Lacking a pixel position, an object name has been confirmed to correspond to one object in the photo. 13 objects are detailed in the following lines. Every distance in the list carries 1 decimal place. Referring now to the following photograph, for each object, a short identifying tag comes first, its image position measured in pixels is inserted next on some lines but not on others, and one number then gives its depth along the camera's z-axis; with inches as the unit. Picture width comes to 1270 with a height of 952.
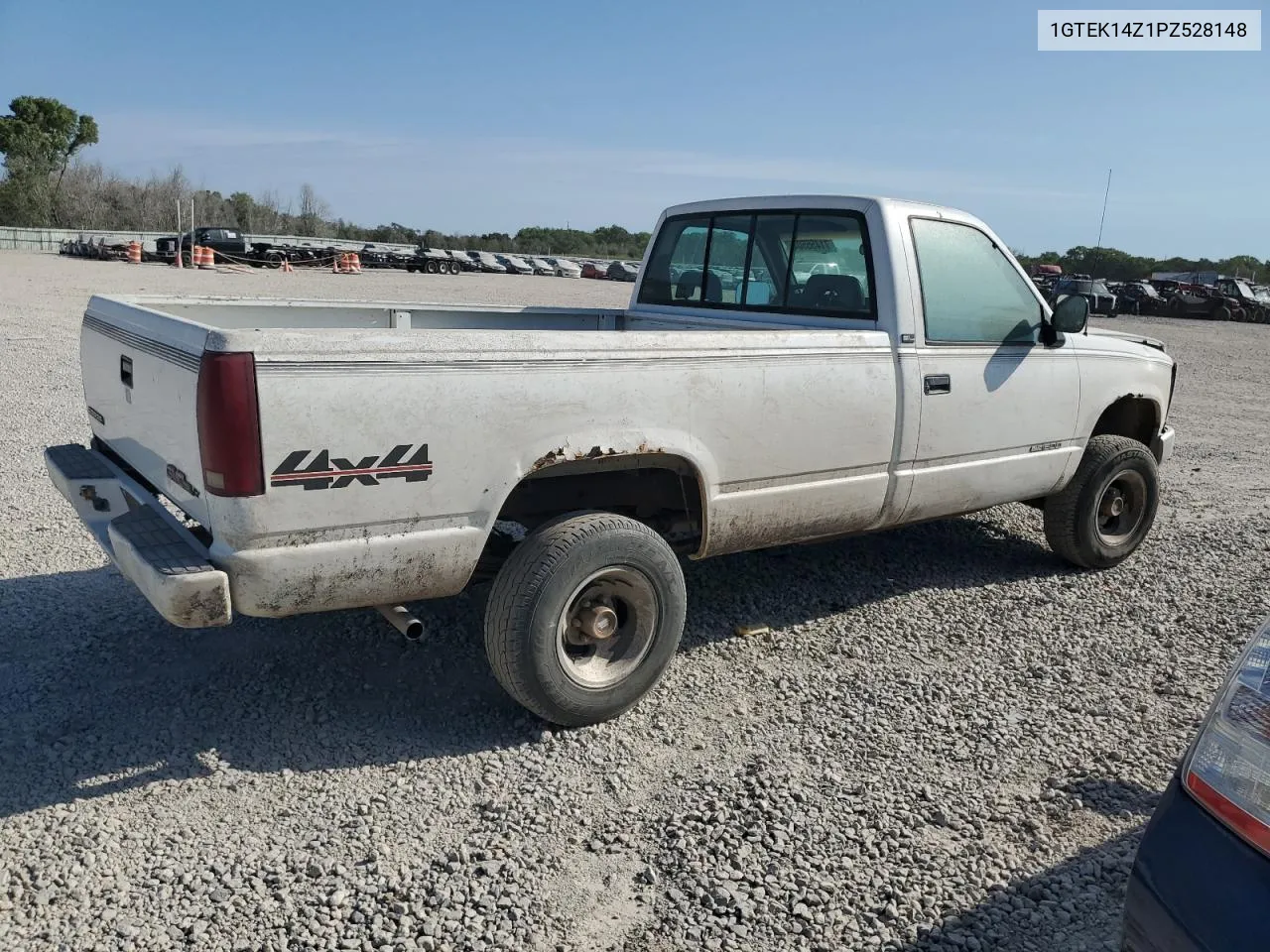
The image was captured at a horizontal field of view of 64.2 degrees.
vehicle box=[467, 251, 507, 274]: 2311.8
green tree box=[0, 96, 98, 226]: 2694.4
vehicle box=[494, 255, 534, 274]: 2336.2
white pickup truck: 122.2
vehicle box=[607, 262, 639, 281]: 2256.4
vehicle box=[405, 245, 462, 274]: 2023.9
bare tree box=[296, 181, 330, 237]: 3552.9
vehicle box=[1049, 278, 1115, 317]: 1331.2
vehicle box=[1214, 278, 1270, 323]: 1435.8
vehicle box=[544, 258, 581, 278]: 2347.4
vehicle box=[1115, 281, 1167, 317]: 1496.1
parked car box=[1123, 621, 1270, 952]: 74.3
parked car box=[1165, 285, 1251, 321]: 1440.7
